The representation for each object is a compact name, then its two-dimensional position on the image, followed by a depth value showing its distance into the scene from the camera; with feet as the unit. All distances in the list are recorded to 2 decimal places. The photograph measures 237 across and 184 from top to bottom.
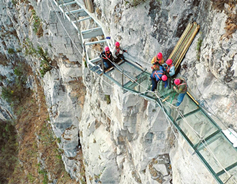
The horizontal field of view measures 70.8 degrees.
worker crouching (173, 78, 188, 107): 17.17
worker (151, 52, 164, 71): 19.01
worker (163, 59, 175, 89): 19.04
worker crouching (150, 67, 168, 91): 18.31
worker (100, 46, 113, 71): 23.51
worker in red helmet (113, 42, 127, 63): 22.96
